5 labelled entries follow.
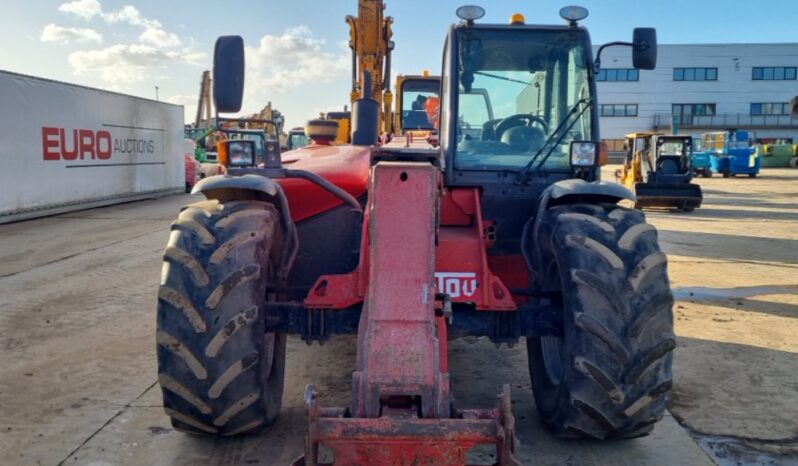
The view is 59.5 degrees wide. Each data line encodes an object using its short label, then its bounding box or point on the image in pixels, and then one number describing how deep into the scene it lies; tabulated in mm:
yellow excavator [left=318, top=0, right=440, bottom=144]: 8852
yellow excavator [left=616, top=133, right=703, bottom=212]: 18703
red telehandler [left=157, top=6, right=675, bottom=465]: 2801
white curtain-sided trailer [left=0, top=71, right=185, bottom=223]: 14062
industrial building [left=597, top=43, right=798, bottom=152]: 59469
